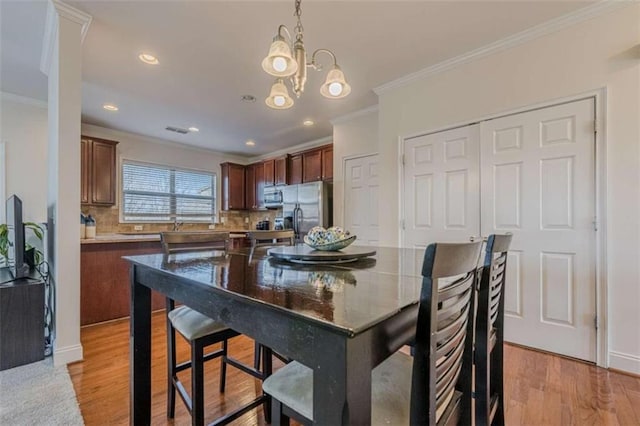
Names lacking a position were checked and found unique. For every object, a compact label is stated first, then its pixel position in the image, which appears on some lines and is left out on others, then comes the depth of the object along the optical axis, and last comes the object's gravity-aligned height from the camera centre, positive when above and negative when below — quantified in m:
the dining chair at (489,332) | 1.11 -0.50
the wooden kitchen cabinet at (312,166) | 5.03 +0.79
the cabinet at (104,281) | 3.01 -0.70
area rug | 1.57 -1.07
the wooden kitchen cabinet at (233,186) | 6.21 +0.55
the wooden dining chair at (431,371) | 0.71 -0.46
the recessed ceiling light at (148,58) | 2.75 +1.44
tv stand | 2.15 -0.80
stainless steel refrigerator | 4.76 +0.10
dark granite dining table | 0.59 -0.25
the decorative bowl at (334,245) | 1.61 -0.17
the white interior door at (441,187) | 2.83 +0.25
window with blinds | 5.16 +0.35
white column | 2.18 +0.27
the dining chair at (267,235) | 2.10 -0.16
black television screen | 2.32 -0.18
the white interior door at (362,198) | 4.10 +0.20
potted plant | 2.55 -0.22
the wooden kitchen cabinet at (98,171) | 4.32 +0.62
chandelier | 1.50 +0.77
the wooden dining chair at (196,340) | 1.28 -0.59
